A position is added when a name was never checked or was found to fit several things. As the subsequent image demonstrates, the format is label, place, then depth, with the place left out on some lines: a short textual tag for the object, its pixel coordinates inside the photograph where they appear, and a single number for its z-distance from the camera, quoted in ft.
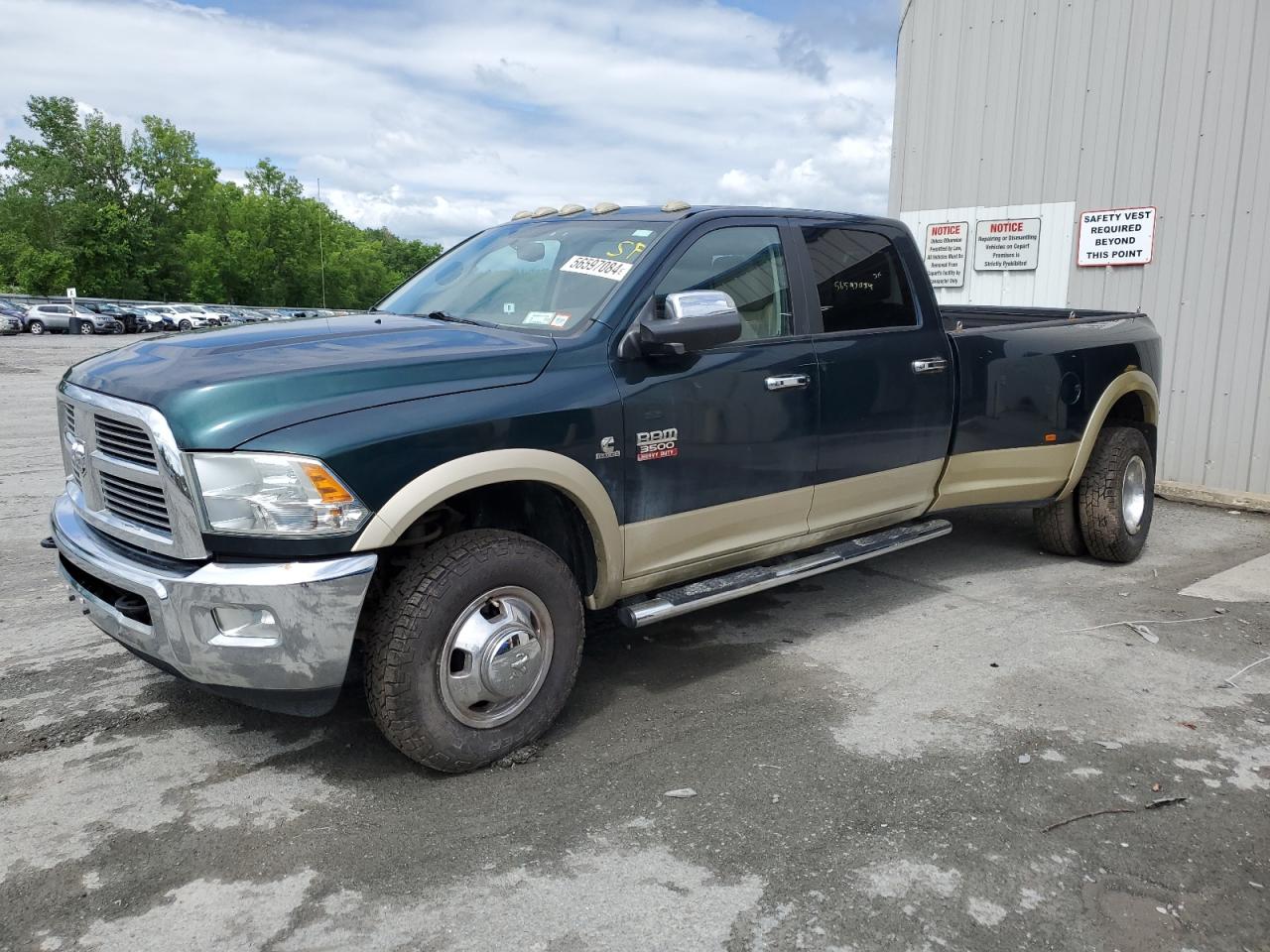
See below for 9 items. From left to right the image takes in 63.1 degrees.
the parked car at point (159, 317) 173.29
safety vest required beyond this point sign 27.84
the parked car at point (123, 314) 166.20
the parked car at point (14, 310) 135.33
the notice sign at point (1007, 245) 30.19
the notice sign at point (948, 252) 32.01
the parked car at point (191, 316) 183.52
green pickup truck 9.94
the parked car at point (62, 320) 141.69
